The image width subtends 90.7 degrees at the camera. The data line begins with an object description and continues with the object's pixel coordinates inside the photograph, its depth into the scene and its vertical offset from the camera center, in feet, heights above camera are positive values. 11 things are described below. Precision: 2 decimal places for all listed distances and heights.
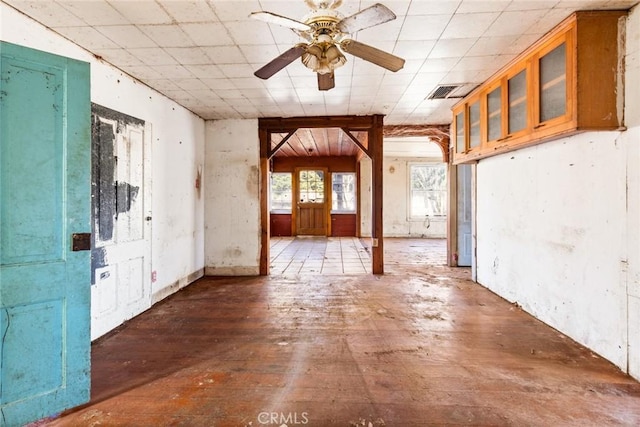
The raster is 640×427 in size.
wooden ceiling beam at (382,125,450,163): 18.99 +4.71
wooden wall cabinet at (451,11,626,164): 7.43 +3.34
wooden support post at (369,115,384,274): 16.75 +1.03
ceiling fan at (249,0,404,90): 5.74 +3.47
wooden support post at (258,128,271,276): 17.30 +0.53
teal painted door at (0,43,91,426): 5.57 -0.39
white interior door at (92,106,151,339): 9.53 -0.32
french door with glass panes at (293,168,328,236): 34.65 +0.71
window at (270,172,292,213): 35.19 +1.87
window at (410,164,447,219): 33.09 +1.99
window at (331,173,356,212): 34.65 +1.80
